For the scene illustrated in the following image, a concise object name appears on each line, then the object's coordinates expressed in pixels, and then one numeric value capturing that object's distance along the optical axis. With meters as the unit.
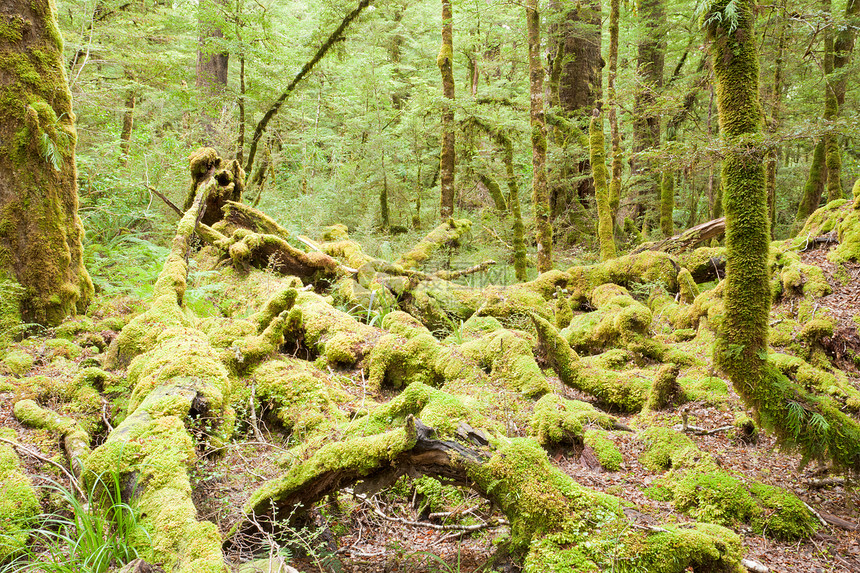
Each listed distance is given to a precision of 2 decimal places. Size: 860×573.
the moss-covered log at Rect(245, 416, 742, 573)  2.33
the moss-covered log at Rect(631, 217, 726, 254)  10.06
